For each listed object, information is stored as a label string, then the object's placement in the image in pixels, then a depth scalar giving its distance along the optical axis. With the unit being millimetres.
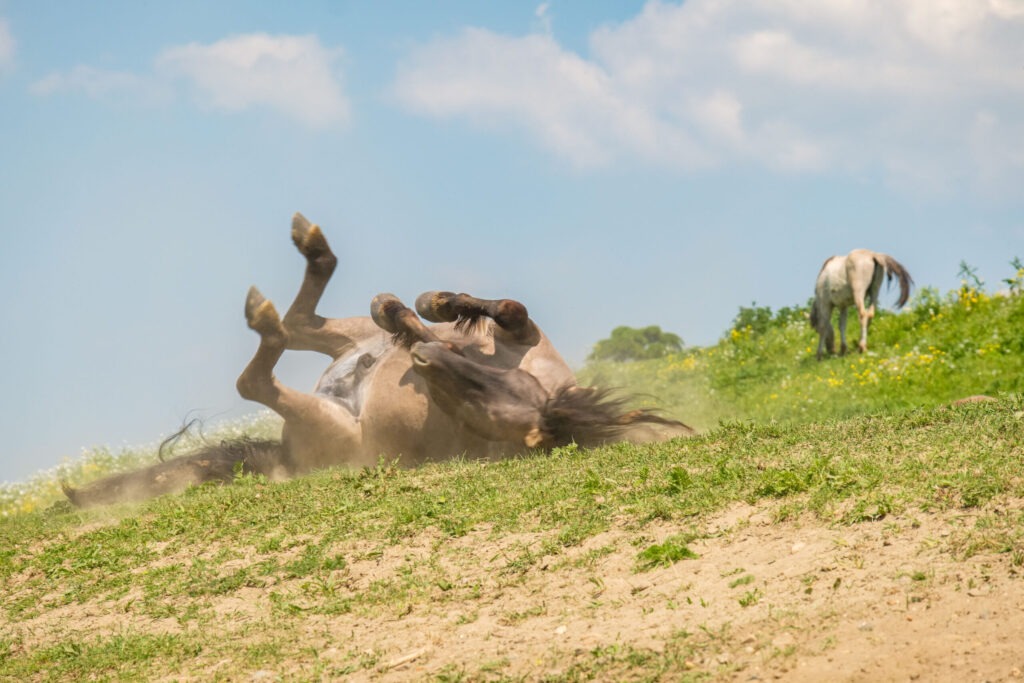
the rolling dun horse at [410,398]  16031
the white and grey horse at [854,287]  33656
